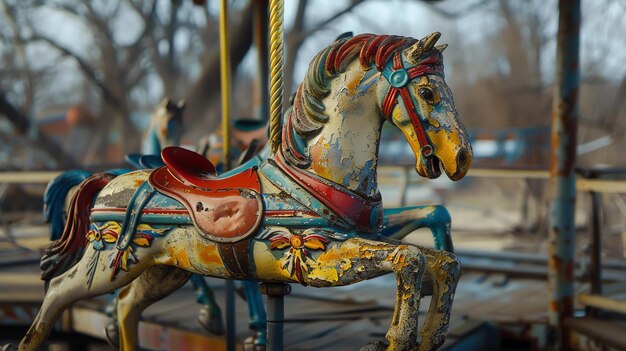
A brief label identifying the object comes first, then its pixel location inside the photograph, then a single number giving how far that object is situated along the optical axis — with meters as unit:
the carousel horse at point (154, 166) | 2.61
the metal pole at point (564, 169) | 3.53
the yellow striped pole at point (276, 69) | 2.14
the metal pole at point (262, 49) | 4.21
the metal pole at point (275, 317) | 2.10
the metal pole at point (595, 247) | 3.58
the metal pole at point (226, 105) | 2.59
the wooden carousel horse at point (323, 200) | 1.77
